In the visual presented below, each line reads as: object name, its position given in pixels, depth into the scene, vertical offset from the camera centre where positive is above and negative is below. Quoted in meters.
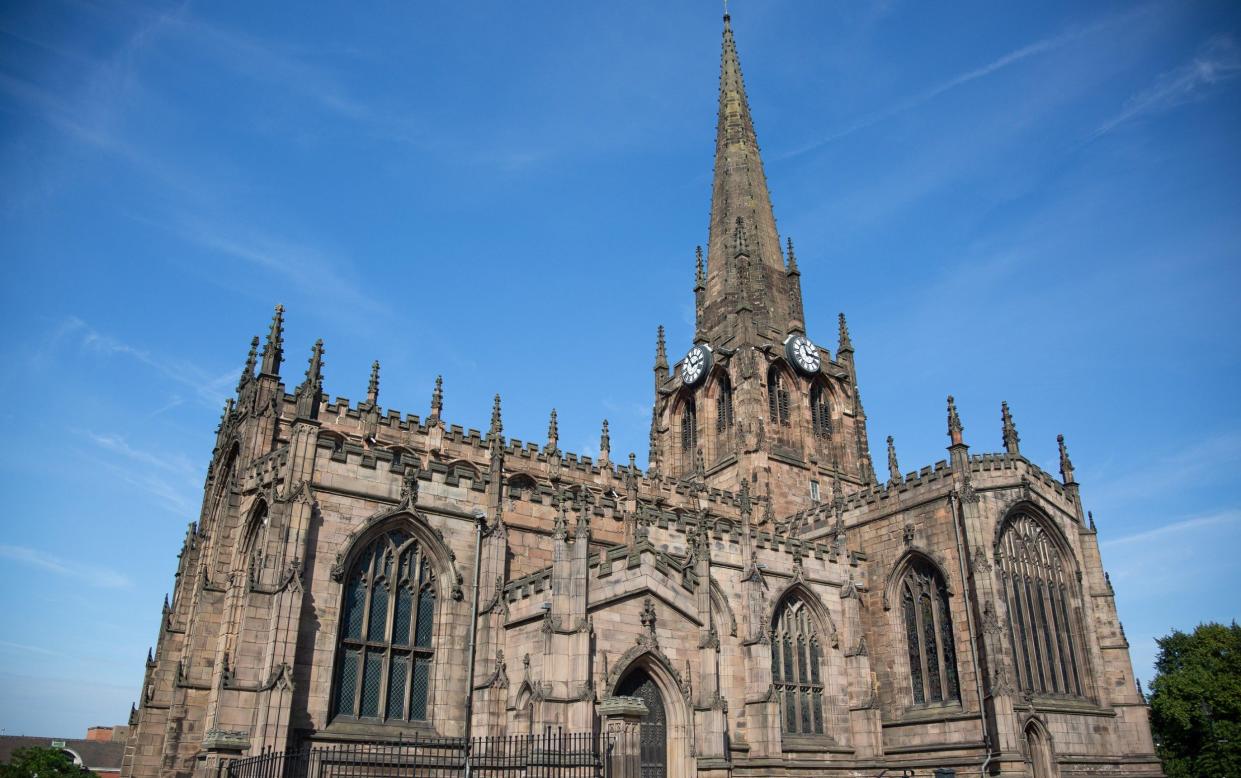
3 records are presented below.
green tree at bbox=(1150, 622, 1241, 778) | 39.00 +1.83
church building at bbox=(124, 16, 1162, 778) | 21.19 +3.79
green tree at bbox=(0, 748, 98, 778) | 42.16 -0.39
